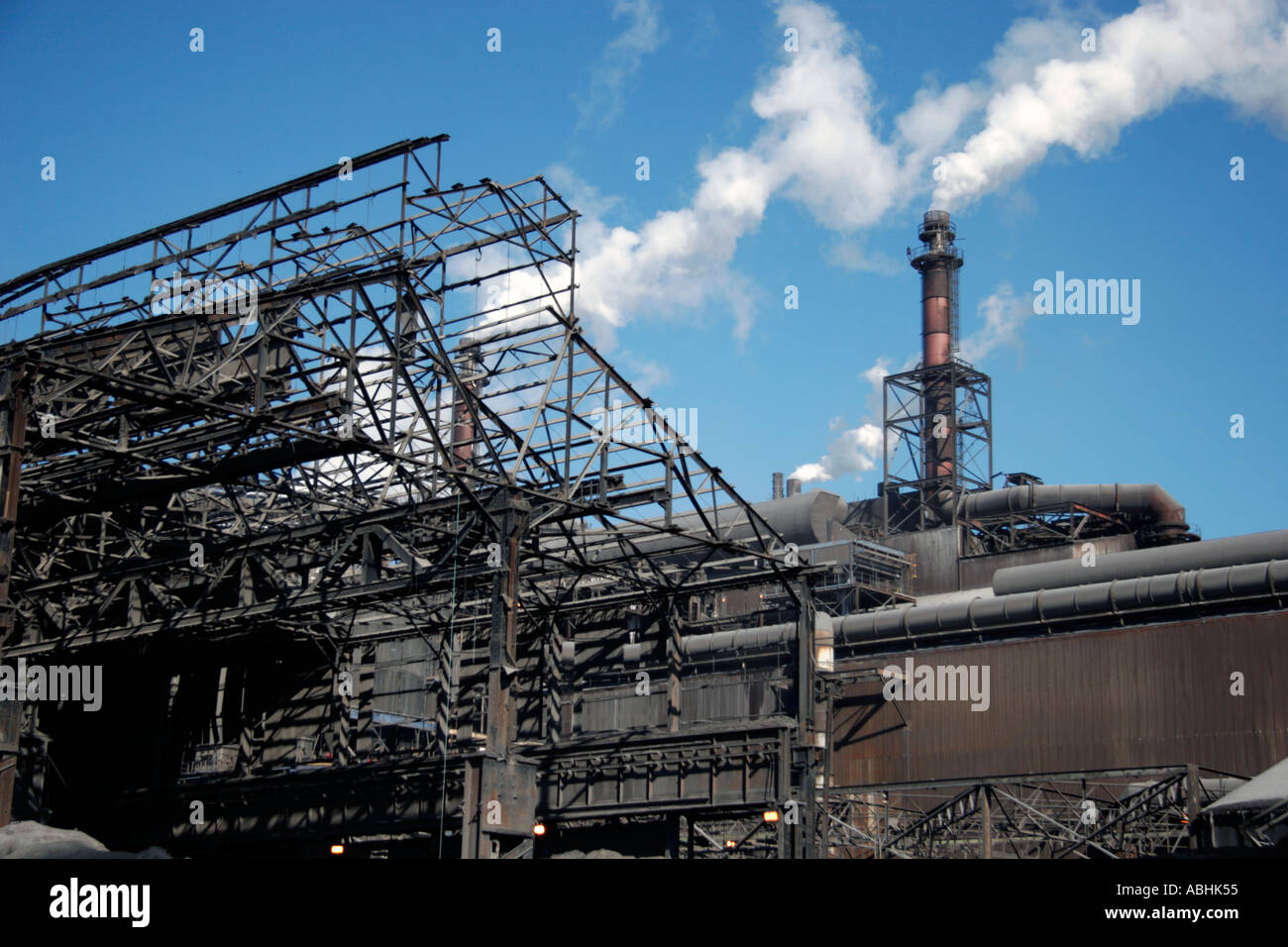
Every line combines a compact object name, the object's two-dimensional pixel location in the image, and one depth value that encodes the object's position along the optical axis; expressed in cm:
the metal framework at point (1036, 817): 3372
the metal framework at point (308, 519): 2548
